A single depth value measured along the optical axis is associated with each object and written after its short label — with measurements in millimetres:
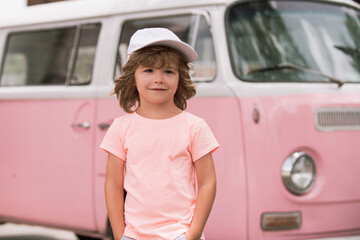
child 2182
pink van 3629
